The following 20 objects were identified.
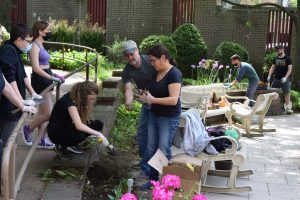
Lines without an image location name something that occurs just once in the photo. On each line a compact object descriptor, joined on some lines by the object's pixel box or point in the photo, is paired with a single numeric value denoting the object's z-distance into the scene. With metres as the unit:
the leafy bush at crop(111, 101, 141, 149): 7.40
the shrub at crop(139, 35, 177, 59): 15.03
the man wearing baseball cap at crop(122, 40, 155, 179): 5.78
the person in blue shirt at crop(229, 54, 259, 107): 10.67
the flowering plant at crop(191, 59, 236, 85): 12.75
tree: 14.58
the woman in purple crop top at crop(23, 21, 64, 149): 5.77
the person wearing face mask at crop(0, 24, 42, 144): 4.49
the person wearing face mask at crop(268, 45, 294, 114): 12.27
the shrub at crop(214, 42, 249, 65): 15.19
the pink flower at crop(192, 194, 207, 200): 3.68
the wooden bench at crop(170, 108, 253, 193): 5.71
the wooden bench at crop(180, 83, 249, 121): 8.95
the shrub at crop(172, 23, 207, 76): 15.68
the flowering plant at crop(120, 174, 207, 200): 3.53
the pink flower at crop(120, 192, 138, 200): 3.49
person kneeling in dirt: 5.00
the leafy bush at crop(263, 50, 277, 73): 16.11
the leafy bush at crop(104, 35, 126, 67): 15.57
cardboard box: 4.81
